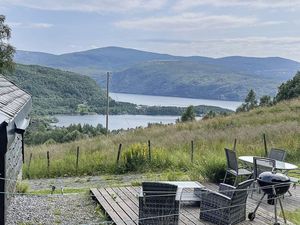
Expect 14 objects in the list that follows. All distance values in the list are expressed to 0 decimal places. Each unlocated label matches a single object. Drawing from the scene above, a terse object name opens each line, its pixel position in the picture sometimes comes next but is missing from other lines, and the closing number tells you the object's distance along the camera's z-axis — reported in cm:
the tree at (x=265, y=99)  5270
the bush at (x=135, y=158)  1311
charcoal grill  627
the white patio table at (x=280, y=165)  845
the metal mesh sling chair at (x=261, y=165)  802
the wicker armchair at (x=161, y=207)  610
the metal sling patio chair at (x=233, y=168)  856
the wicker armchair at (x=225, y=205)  639
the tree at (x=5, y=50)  3089
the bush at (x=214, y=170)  963
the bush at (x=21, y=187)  894
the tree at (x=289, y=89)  3893
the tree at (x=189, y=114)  4651
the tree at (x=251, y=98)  6020
